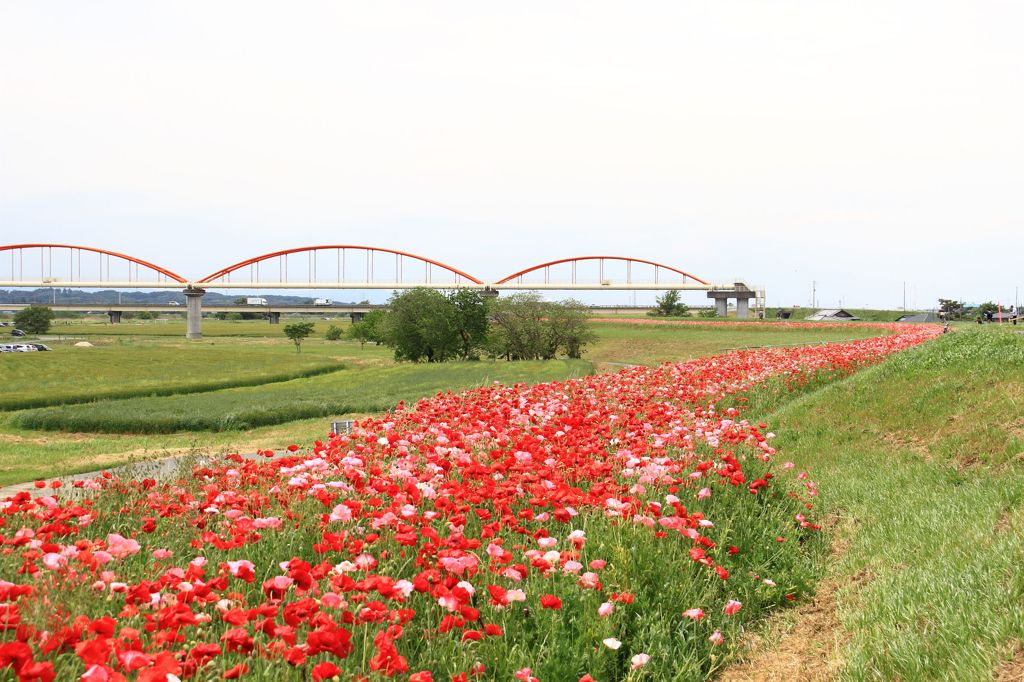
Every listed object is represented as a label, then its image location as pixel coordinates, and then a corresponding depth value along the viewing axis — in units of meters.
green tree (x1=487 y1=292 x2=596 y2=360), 64.06
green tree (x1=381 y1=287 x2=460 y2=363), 64.00
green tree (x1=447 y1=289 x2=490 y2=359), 65.86
